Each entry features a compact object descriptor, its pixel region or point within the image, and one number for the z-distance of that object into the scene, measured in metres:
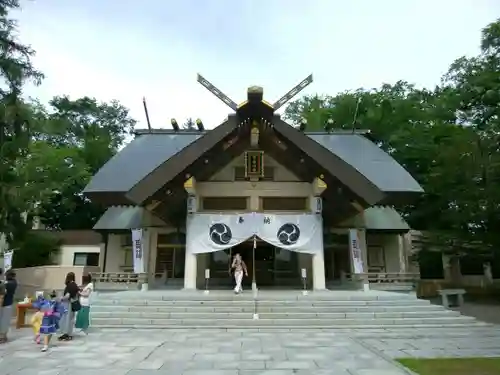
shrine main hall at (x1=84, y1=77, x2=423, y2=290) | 13.98
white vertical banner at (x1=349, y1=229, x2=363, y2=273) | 15.31
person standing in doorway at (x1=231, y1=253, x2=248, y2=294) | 13.35
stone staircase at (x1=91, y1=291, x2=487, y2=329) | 10.84
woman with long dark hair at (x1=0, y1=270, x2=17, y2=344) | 8.66
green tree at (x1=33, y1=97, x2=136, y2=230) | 27.03
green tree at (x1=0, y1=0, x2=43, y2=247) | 13.67
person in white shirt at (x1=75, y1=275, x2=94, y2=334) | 9.27
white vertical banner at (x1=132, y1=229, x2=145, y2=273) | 15.84
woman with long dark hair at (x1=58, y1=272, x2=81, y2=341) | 8.73
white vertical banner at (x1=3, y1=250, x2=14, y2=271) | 14.69
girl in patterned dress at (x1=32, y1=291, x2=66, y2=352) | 7.88
